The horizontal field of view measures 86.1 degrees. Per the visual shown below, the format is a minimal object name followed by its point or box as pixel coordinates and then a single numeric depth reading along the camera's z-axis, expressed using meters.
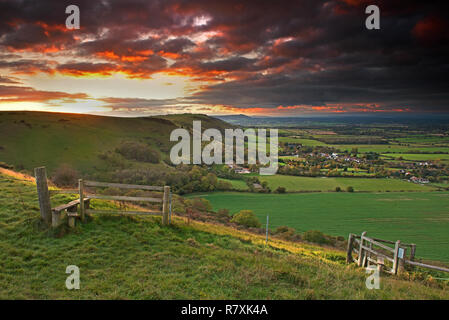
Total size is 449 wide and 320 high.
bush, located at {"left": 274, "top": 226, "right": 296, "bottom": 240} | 31.58
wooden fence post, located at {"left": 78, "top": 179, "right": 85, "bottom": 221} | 10.36
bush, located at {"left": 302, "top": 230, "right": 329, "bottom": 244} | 33.44
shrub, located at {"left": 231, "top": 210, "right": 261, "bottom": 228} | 37.78
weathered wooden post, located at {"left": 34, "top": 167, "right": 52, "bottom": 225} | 9.39
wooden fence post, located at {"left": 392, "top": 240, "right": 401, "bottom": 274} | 9.36
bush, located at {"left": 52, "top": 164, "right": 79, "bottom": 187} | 33.99
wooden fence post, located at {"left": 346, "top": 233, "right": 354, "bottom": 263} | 11.89
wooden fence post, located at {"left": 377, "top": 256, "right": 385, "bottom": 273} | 9.63
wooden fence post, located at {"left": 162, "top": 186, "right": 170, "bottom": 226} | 10.77
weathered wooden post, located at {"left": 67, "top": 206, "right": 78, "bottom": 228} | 9.67
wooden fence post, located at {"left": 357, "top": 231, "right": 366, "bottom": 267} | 11.09
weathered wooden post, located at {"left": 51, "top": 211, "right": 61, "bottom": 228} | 9.39
